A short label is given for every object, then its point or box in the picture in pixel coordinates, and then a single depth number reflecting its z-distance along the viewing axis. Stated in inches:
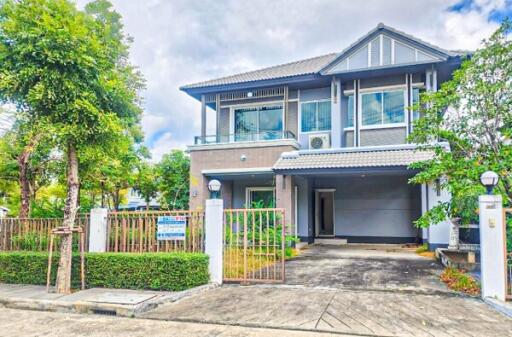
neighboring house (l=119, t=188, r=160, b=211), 1015.0
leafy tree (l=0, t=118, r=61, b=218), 339.3
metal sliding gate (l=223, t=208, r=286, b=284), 339.6
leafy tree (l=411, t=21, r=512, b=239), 308.2
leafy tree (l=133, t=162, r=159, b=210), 669.8
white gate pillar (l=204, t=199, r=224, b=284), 338.6
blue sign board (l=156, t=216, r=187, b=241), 349.4
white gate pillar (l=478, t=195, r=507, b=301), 273.3
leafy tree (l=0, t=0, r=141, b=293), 301.0
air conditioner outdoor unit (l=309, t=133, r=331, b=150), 628.4
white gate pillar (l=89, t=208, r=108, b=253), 366.6
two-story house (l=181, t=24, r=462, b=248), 565.0
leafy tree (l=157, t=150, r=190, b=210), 714.2
